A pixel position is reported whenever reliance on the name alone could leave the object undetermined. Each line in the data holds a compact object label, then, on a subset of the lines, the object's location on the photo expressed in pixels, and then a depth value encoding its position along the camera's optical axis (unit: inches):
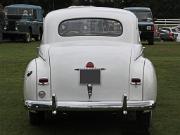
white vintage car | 306.7
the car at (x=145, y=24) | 1312.7
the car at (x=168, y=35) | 1983.6
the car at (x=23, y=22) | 1398.9
